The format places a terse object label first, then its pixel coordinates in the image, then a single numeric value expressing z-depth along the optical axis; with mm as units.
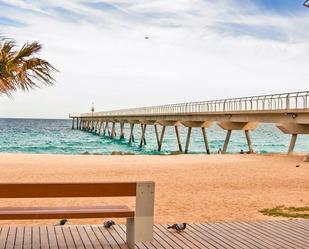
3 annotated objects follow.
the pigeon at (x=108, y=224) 4241
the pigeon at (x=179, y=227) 4182
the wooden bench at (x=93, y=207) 3287
